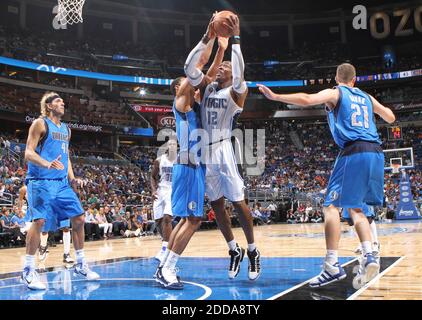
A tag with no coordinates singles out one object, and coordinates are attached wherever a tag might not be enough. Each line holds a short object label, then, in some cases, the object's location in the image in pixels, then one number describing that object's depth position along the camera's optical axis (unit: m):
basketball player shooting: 4.53
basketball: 4.30
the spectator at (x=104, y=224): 14.26
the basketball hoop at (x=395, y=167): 19.32
